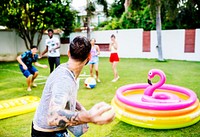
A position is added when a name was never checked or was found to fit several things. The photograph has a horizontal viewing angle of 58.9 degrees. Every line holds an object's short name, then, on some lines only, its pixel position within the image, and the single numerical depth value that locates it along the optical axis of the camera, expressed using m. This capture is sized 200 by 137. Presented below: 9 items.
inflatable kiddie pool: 3.19
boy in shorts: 5.30
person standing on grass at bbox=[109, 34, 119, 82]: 6.24
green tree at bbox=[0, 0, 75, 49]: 11.56
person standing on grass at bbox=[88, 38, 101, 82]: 6.08
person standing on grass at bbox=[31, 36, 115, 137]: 1.04
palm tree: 10.97
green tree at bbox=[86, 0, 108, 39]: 14.66
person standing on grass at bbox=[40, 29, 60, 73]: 6.18
